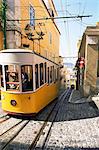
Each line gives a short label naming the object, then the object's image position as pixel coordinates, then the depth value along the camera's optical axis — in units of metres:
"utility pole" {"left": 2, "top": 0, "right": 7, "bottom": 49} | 13.18
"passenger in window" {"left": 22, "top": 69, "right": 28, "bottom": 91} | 8.78
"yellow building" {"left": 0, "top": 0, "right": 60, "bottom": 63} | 15.09
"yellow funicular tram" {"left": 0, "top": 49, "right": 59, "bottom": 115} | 8.63
